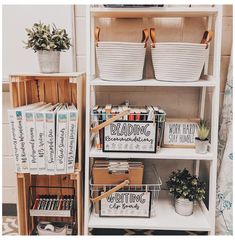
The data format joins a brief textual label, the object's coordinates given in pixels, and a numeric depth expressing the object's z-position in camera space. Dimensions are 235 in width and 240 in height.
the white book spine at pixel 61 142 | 1.23
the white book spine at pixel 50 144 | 1.23
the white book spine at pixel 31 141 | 1.23
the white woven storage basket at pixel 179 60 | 1.18
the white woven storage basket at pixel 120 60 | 1.20
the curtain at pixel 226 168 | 1.29
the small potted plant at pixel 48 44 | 1.26
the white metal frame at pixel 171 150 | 1.21
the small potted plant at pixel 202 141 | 1.26
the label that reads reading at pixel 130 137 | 1.26
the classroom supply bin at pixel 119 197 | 1.33
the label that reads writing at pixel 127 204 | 1.33
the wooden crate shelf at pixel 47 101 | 1.28
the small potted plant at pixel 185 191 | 1.35
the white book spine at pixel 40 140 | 1.23
